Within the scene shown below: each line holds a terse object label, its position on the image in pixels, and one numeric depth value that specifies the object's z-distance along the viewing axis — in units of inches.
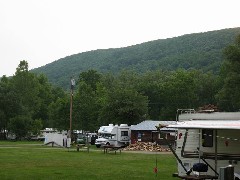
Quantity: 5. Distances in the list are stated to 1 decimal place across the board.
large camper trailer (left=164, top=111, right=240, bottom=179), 518.6
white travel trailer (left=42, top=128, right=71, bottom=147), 1715.6
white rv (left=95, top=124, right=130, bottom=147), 1757.0
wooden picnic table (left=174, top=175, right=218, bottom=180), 507.9
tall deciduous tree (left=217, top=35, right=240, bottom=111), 1850.4
